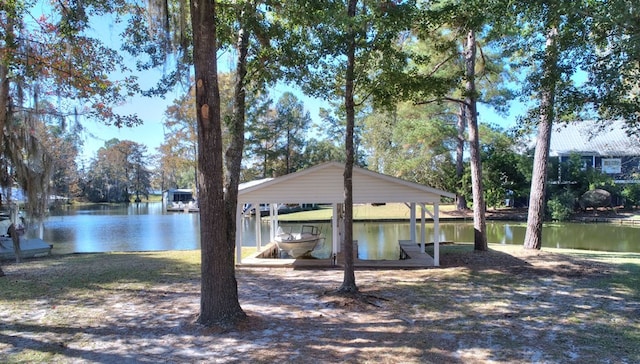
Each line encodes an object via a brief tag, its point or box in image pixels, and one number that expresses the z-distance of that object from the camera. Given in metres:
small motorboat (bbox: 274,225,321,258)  13.16
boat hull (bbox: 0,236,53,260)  12.87
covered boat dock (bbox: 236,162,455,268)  10.30
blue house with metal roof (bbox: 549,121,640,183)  31.58
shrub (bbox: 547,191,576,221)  26.36
